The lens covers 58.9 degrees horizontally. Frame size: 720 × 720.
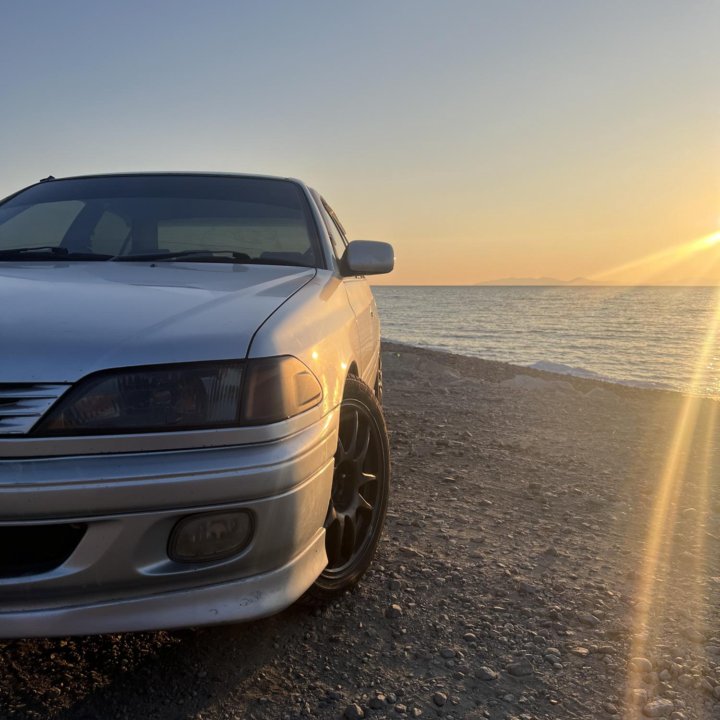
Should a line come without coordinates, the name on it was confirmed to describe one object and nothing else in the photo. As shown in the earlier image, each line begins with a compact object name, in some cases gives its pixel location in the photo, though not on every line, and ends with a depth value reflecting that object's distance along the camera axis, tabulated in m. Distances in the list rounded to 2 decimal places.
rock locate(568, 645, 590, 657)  1.96
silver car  1.37
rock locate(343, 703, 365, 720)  1.64
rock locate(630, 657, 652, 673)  1.87
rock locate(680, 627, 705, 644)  2.04
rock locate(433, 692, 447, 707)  1.71
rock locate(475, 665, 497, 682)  1.83
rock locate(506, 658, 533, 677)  1.86
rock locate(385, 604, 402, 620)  2.13
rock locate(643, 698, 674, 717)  1.68
